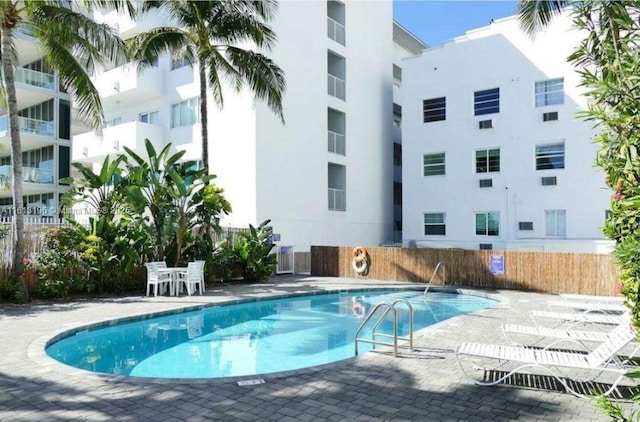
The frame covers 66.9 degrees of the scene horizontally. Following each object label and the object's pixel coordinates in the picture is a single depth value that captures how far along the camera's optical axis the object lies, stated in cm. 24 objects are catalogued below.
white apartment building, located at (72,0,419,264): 2183
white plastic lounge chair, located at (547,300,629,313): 949
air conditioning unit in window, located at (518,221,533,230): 2312
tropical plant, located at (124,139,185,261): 1521
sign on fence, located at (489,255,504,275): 1692
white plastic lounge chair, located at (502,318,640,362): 681
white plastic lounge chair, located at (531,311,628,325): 829
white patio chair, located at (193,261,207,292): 1523
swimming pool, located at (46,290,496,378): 838
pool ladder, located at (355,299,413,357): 716
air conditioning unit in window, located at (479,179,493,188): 2436
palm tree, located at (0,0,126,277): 1250
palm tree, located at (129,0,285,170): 1722
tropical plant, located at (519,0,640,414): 329
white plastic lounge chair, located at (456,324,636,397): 544
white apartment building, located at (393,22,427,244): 3103
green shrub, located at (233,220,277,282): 1841
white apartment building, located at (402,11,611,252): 2222
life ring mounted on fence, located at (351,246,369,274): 2022
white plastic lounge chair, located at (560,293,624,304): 1185
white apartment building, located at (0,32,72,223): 2850
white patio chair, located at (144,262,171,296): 1452
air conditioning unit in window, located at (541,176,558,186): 2259
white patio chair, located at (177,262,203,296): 1476
